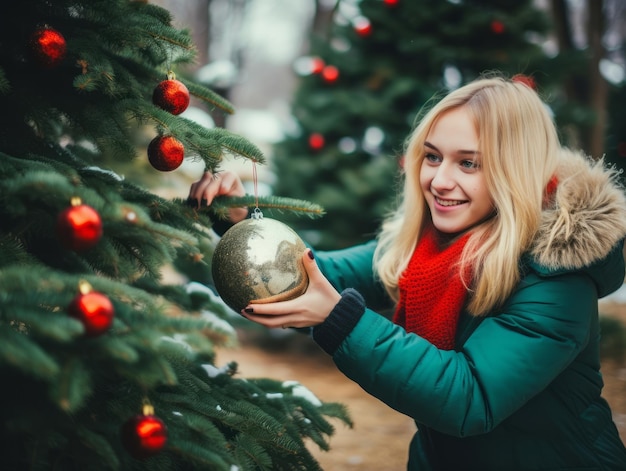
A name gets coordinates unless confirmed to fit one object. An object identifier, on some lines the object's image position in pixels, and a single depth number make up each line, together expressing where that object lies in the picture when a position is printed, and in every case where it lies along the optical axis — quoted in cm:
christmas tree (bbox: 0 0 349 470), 130
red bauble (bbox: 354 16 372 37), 548
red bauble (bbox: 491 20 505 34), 507
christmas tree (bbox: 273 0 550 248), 520
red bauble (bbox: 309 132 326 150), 572
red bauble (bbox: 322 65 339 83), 572
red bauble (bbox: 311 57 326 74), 583
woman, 178
